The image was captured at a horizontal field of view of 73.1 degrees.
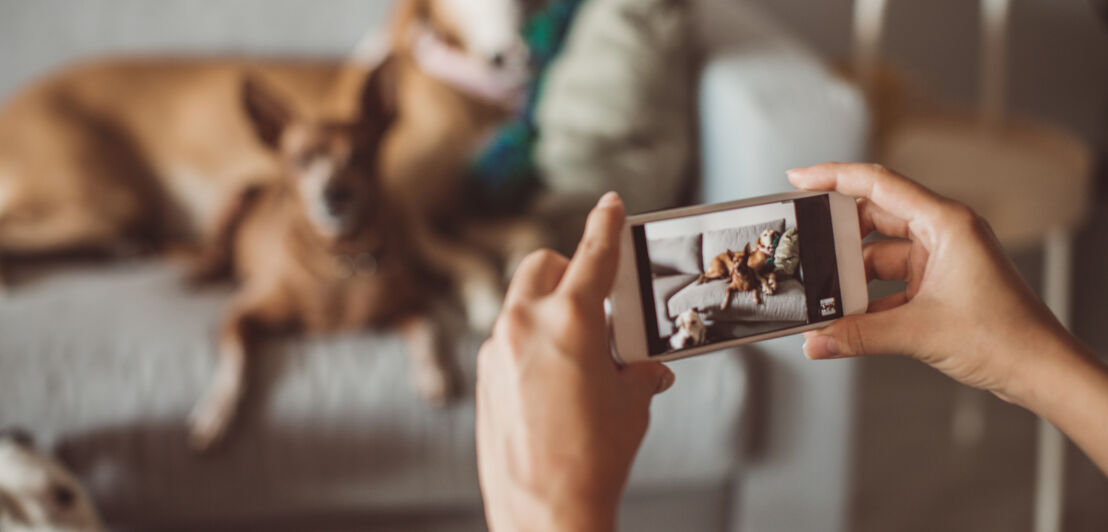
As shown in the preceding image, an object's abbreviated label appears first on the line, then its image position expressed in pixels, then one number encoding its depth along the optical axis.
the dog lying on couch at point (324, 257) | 0.99
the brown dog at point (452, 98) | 1.28
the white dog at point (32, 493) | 0.80
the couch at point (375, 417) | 0.95
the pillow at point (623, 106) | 1.12
